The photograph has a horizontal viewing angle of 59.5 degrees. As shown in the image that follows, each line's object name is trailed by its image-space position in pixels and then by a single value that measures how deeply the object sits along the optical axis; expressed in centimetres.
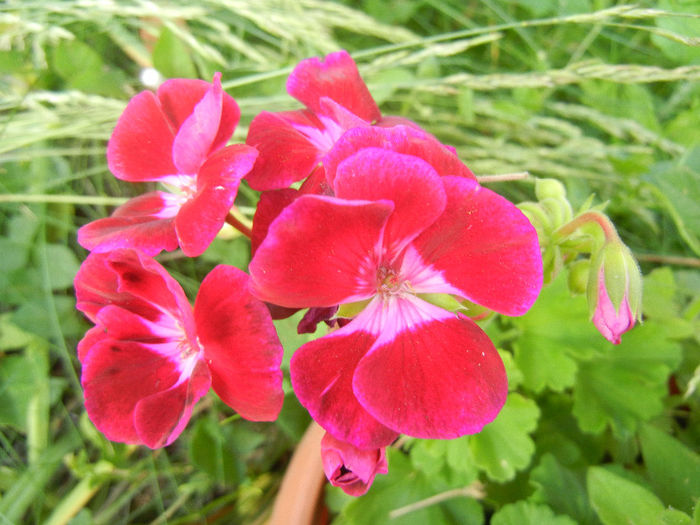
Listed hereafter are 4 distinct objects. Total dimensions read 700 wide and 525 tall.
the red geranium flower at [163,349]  10
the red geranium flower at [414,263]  9
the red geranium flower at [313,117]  11
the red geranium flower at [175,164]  10
